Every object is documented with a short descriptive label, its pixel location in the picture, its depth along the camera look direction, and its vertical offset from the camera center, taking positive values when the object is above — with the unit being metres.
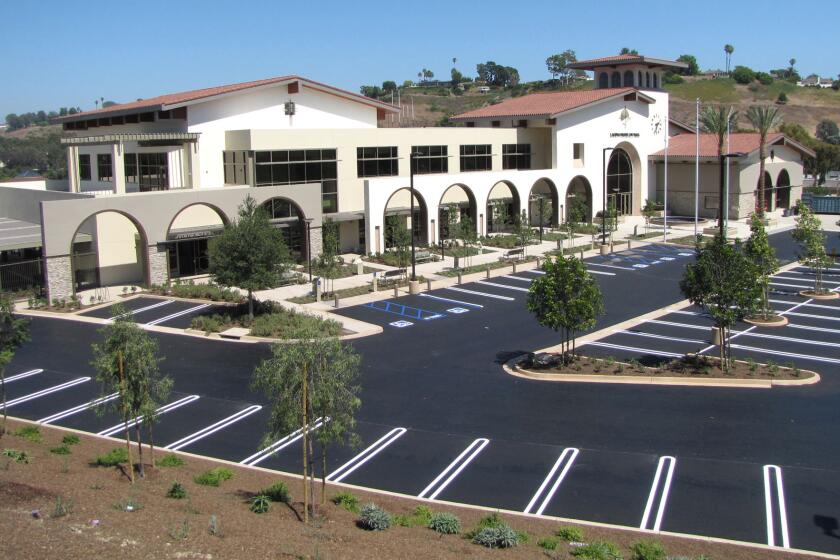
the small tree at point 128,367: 16.39 -3.04
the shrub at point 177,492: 15.27 -5.09
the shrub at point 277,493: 15.66 -5.29
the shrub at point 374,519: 14.27 -5.28
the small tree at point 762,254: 31.39 -2.11
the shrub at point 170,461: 17.80 -5.28
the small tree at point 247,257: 31.91 -1.90
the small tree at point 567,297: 25.45 -2.91
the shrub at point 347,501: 15.48 -5.44
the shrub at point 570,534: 14.30 -5.61
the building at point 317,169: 39.22 +2.06
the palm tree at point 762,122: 58.78 +5.23
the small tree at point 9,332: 19.89 -2.85
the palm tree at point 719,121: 57.16 +5.26
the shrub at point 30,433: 18.95 -5.01
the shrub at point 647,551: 13.33 -5.52
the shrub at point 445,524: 14.40 -5.43
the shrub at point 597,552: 13.29 -5.52
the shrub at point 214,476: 16.55 -5.29
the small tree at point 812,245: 35.75 -2.06
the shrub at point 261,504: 14.79 -5.18
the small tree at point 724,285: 24.98 -2.59
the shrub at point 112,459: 17.38 -5.10
